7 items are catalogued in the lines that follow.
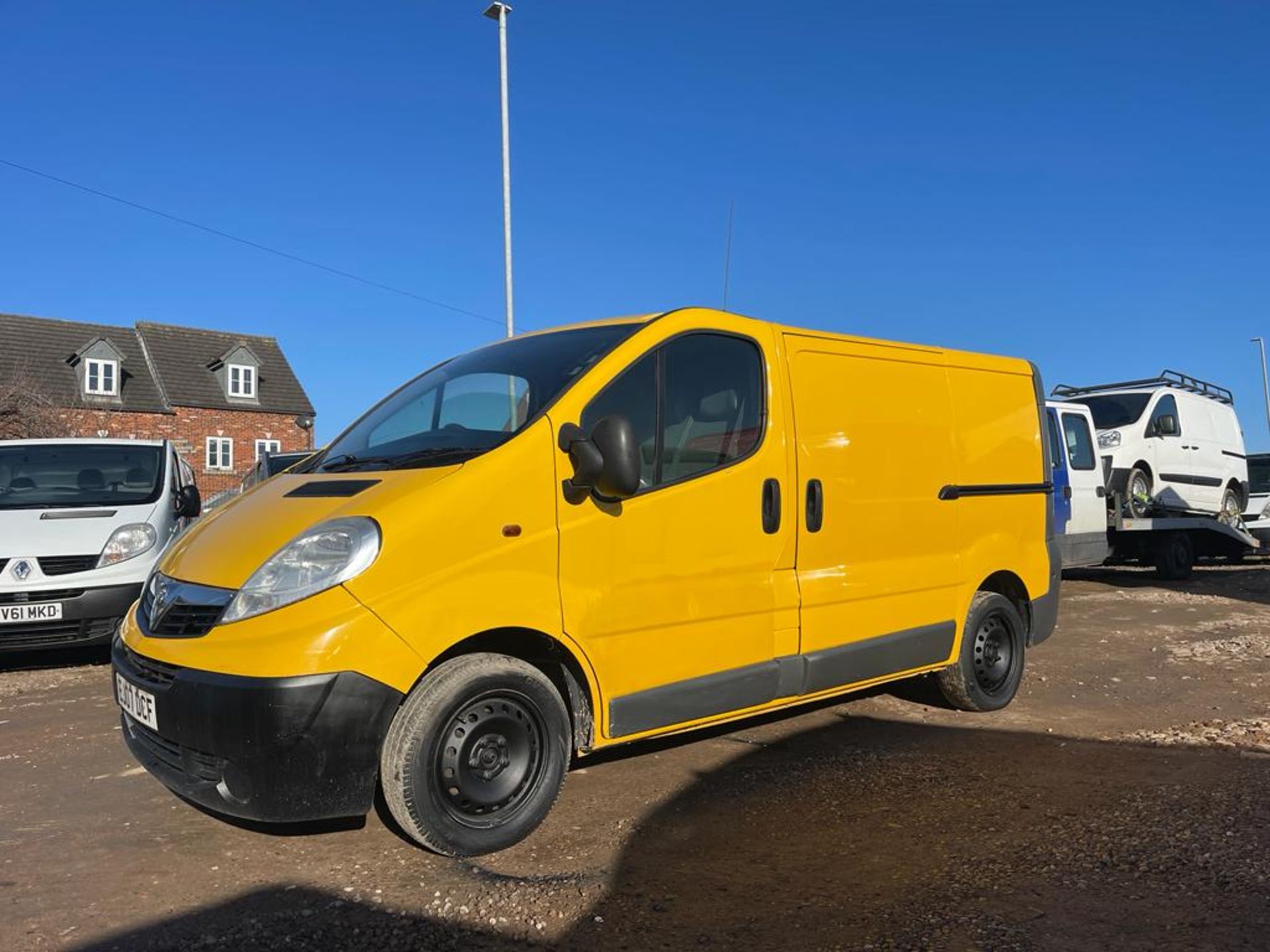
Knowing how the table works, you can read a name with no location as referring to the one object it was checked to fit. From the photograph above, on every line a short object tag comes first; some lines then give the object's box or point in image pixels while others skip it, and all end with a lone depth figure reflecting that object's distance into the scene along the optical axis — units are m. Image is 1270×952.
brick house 32.62
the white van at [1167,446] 12.80
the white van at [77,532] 6.76
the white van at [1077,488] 10.99
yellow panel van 3.19
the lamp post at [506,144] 16.64
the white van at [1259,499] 15.89
